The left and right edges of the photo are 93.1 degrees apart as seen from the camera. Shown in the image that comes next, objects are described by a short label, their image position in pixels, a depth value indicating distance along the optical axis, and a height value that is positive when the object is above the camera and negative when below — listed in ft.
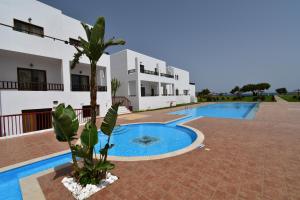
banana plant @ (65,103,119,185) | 11.09 -4.05
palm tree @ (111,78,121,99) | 66.37 +5.98
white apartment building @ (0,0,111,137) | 30.27 +10.74
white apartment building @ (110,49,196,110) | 67.82 +10.05
